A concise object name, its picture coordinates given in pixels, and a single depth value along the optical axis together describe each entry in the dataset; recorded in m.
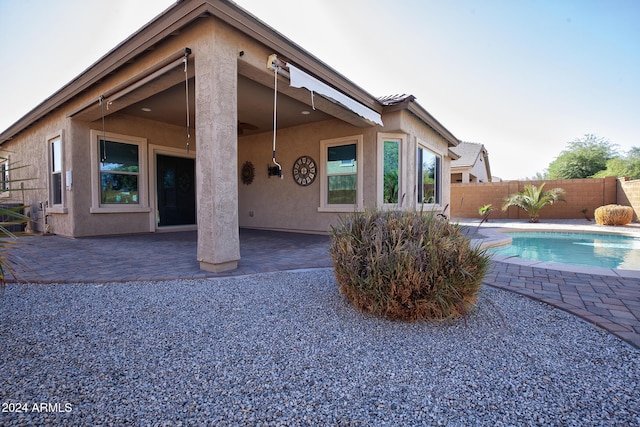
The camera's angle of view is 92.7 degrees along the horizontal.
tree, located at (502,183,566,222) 14.44
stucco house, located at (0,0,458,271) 4.04
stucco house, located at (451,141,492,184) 23.91
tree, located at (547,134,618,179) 24.12
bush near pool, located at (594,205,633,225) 12.26
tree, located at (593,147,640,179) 20.42
